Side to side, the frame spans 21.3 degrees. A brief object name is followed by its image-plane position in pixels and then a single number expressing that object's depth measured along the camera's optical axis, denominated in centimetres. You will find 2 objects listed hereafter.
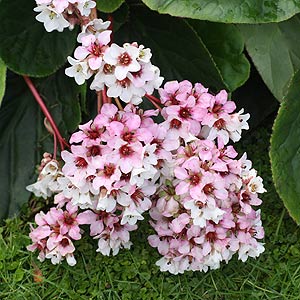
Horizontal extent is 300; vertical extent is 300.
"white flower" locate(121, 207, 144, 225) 53
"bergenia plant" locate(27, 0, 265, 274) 51
